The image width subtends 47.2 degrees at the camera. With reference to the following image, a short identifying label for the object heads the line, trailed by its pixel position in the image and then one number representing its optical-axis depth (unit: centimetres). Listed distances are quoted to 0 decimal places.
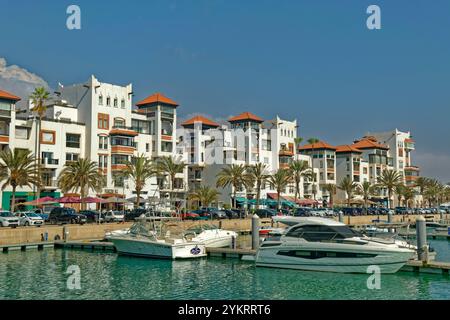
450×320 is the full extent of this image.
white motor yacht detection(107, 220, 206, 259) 3903
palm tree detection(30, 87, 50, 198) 7131
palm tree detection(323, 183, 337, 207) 12081
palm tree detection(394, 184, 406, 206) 12319
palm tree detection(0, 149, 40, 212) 6353
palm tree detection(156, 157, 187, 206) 8706
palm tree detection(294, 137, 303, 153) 12045
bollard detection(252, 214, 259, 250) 4094
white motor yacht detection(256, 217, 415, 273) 3127
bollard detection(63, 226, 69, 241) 4881
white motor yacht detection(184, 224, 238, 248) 4234
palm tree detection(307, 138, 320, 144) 12923
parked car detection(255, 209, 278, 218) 8046
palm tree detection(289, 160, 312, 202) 10512
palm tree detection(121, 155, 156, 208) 7512
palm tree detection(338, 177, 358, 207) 11406
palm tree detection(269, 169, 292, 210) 9572
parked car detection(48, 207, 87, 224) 5794
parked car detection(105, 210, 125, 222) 6262
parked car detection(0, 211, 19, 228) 5169
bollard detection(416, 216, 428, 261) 3312
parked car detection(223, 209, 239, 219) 7606
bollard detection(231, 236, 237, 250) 4322
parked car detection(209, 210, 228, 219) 7360
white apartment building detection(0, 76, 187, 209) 7562
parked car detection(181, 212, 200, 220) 6852
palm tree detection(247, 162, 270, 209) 9336
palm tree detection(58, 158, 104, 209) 7125
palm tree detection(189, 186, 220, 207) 8875
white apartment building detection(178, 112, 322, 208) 10275
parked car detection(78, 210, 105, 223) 6209
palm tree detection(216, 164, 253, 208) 9156
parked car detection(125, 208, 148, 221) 6394
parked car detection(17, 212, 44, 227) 5406
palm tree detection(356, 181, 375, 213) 11688
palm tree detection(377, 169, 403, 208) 12006
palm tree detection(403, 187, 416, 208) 12525
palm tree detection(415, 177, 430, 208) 13982
